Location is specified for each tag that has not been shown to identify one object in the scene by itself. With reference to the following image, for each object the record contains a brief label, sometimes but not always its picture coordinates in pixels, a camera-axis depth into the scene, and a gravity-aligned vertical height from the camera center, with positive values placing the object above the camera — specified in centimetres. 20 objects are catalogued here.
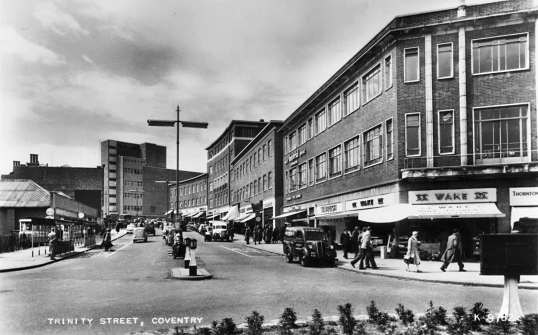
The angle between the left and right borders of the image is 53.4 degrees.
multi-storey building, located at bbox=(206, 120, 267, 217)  8656 +791
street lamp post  2036 +300
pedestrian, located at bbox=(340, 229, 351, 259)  2864 -213
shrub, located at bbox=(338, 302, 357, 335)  798 -181
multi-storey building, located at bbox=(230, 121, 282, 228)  5841 +322
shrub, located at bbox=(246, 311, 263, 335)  766 -179
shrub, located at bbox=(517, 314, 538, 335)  784 -188
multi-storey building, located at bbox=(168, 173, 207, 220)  11081 +78
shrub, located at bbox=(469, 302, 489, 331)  838 -186
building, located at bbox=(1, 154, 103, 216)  9262 +432
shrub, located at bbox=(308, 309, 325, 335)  762 -181
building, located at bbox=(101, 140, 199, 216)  14512 +626
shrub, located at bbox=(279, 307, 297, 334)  824 -183
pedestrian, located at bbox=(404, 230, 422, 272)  2075 -199
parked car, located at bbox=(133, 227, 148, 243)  5097 -330
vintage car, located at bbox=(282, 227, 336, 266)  2448 -216
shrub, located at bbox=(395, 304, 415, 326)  849 -184
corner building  2591 +407
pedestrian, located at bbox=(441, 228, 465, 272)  2088 -190
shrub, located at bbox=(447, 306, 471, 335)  795 -188
